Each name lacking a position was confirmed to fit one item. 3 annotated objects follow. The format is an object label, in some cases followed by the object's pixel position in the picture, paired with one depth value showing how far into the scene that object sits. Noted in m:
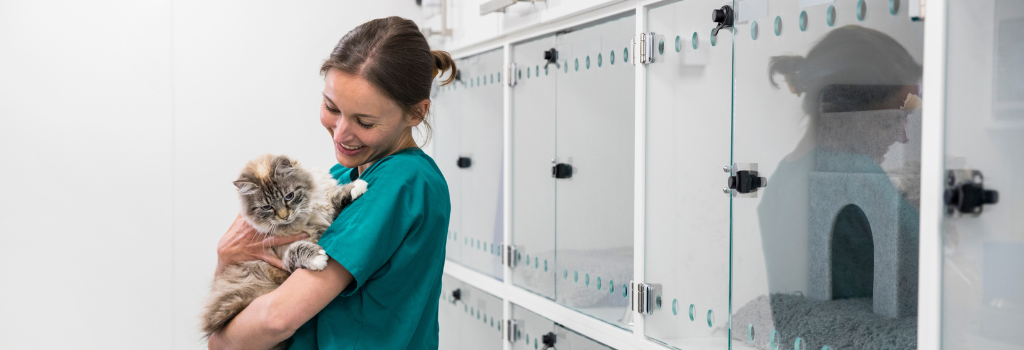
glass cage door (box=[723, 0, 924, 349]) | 1.14
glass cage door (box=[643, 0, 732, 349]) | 1.54
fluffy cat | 1.29
